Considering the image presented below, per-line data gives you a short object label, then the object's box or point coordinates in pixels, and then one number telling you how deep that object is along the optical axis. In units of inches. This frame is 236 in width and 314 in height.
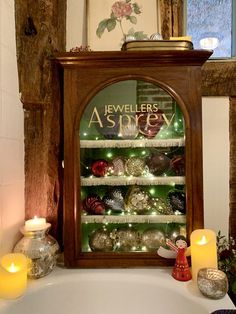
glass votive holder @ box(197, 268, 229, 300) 42.1
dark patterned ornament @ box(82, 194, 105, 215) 56.9
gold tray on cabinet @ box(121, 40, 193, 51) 52.4
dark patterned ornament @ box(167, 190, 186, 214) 55.6
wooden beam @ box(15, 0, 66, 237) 53.4
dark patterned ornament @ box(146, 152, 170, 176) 56.9
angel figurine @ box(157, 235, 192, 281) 48.6
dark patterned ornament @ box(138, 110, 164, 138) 57.5
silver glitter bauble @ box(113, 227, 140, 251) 57.5
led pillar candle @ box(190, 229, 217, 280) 46.9
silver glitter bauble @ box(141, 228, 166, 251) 56.6
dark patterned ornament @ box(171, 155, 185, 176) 55.2
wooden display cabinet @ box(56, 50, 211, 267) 52.4
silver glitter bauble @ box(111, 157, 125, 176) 57.6
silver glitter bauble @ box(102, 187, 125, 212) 57.8
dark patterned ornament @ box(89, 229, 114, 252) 56.5
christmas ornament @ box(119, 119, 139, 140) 57.9
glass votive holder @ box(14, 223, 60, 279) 48.7
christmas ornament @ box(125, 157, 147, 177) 56.9
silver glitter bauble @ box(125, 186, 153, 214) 57.6
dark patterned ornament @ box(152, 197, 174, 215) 57.3
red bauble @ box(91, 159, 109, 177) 57.2
